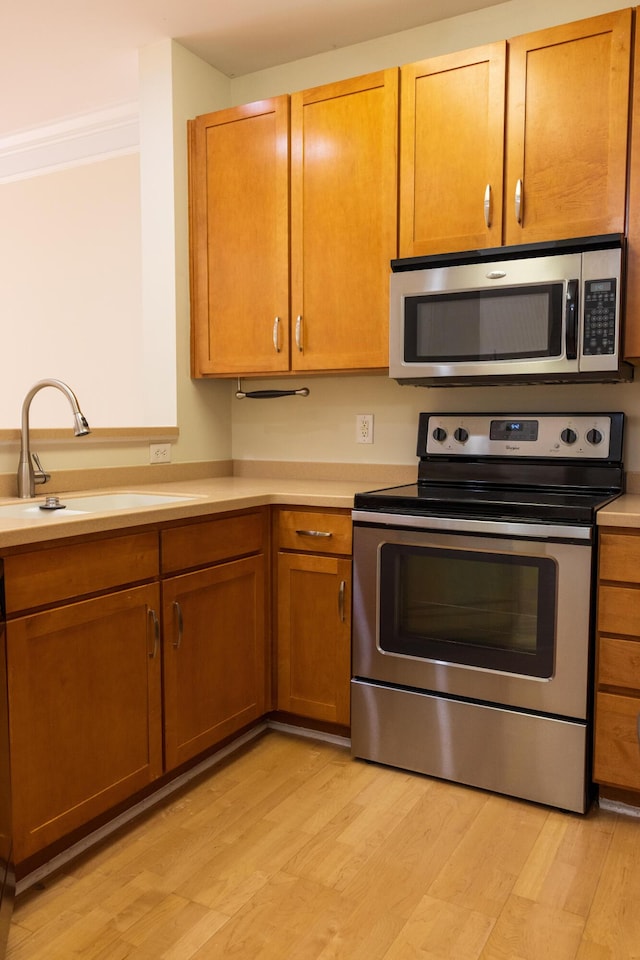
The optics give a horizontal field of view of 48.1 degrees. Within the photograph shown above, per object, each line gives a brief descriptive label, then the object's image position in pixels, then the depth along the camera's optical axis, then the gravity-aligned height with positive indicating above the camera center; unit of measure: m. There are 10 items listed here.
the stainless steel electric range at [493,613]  1.94 -0.56
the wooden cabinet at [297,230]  2.46 +0.69
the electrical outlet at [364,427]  2.81 -0.03
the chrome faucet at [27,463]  2.11 -0.14
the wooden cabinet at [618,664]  1.87 -0.64
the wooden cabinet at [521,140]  2.07 +0.86
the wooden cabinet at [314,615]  2.32 -0.65
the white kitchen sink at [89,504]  2.06 -0.27
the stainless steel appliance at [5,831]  1.40 -0.82
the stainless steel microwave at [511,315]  2.04 +0.32
